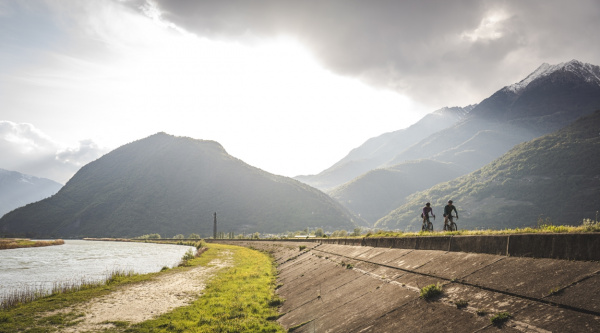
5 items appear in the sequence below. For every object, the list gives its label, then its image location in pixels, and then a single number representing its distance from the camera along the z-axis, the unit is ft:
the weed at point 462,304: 21.48
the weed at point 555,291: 17.85
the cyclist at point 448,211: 77.31
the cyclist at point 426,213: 85.81
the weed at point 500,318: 17.97
